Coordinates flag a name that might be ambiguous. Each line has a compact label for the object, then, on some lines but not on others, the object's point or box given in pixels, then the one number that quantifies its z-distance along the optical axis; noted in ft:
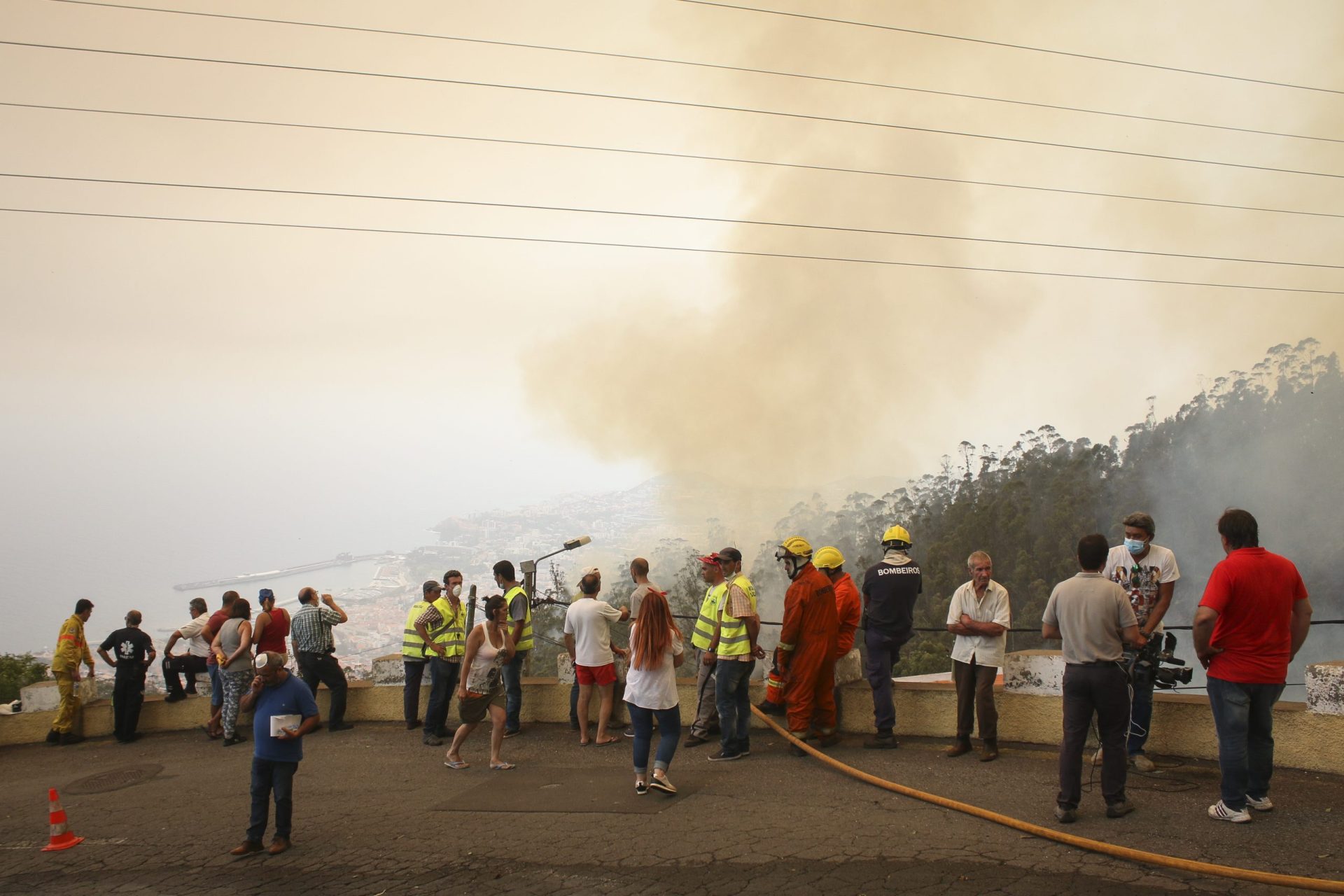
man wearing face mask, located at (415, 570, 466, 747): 30.25
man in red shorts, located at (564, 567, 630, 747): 28.86
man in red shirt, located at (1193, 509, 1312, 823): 17.37
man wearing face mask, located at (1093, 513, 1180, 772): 20.33
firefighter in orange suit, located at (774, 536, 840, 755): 25.35
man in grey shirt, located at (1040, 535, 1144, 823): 17.78
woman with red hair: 21.65
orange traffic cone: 21.89
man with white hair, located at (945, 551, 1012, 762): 23.27
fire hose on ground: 14.26
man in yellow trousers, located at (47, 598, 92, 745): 34.83
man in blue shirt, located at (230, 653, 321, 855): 19.93
